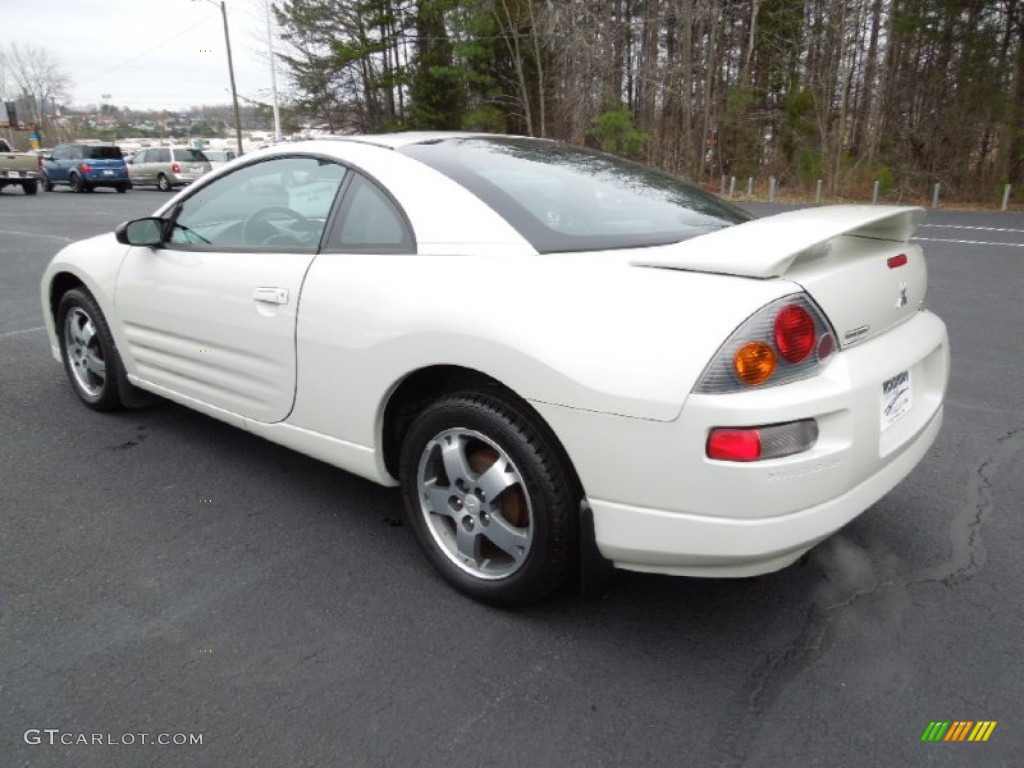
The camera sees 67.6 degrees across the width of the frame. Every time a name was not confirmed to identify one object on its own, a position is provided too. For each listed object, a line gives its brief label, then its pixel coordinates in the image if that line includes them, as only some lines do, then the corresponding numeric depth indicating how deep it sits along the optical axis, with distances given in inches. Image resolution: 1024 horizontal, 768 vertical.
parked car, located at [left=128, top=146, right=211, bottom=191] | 1085.1
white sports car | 74.9
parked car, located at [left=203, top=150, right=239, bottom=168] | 1338.6
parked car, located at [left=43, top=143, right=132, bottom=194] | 1032.2
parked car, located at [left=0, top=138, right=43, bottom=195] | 981.8
